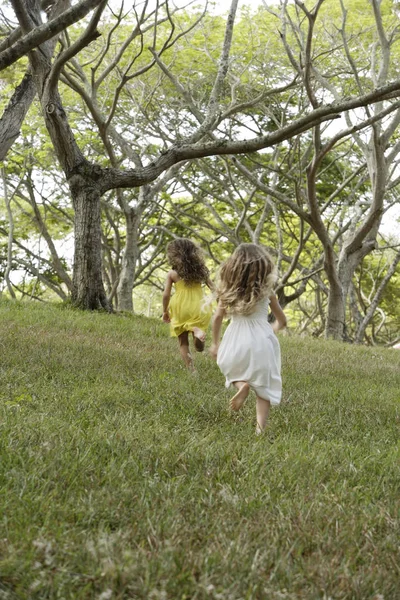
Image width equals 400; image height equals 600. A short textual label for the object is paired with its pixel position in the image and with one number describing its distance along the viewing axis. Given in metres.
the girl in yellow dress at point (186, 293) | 7.68
